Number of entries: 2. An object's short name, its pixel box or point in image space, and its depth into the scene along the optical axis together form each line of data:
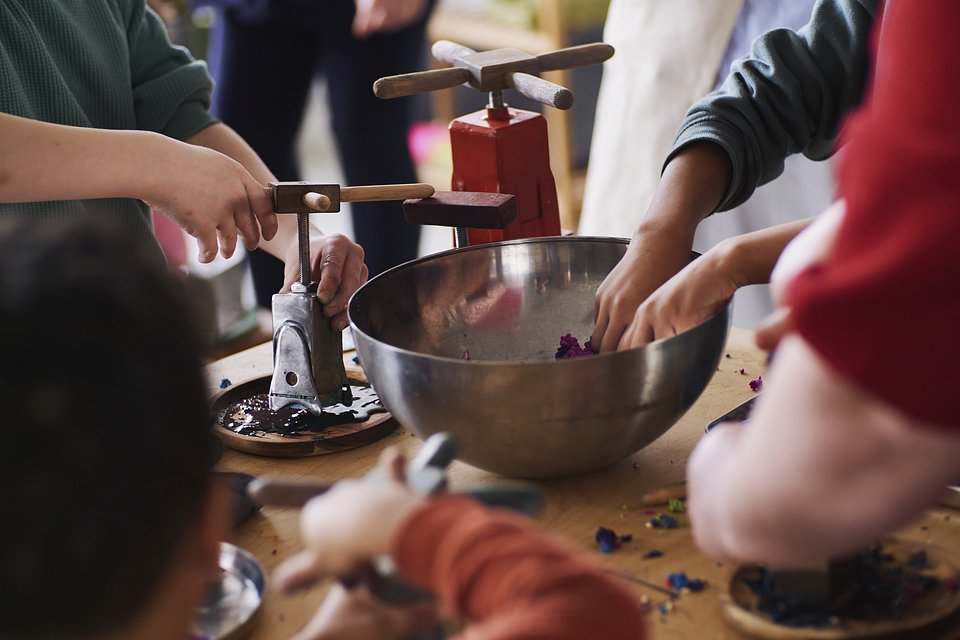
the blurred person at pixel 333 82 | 2.32
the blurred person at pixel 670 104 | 2.12
